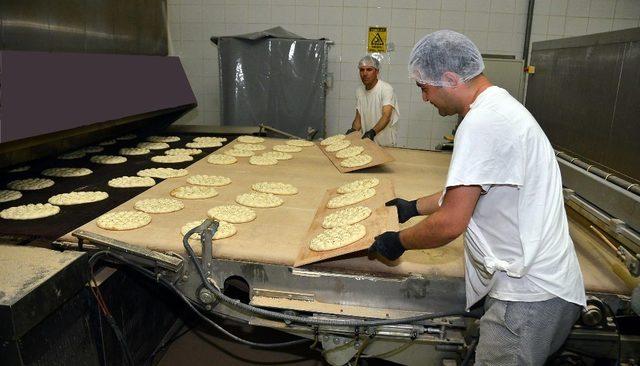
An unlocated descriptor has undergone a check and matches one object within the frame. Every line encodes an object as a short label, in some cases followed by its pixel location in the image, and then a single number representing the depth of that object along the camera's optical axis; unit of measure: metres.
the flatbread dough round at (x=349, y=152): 3.80
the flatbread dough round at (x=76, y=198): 2.59
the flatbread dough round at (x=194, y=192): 2.80
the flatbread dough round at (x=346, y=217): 2.26
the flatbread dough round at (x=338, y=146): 4.07
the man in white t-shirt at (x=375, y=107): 4.65
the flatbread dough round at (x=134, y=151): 3.88
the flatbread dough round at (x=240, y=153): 3.95
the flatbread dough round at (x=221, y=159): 3.66
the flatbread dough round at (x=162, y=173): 3.22
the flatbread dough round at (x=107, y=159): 3.54
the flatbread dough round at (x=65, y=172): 3.13
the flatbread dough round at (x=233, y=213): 2.41
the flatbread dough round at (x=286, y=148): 4.16
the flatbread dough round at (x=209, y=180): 3.07
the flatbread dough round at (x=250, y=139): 4.43
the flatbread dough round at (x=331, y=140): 4.34
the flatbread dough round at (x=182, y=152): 3.88
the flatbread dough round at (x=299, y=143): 4.43
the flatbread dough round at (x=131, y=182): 2.99
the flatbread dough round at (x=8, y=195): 2.62
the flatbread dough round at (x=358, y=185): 2.84
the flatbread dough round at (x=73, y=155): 3.58
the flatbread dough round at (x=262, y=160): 3.68
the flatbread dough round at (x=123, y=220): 2.24
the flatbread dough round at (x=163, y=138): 4.43
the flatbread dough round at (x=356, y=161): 3.48
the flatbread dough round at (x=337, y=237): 1.93
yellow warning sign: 5.73
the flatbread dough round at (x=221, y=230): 2.14
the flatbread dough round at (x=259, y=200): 2.68
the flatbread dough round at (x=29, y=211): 2.35
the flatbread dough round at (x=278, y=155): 3.88
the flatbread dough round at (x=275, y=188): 2.94
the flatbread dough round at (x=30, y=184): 2.84
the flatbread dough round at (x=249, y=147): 4.15
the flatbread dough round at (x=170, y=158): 3.63
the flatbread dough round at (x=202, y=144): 4.22
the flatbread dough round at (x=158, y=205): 2.51
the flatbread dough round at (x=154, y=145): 4.09
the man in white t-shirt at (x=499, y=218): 1.50
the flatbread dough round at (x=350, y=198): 2.60
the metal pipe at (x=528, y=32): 5.50
